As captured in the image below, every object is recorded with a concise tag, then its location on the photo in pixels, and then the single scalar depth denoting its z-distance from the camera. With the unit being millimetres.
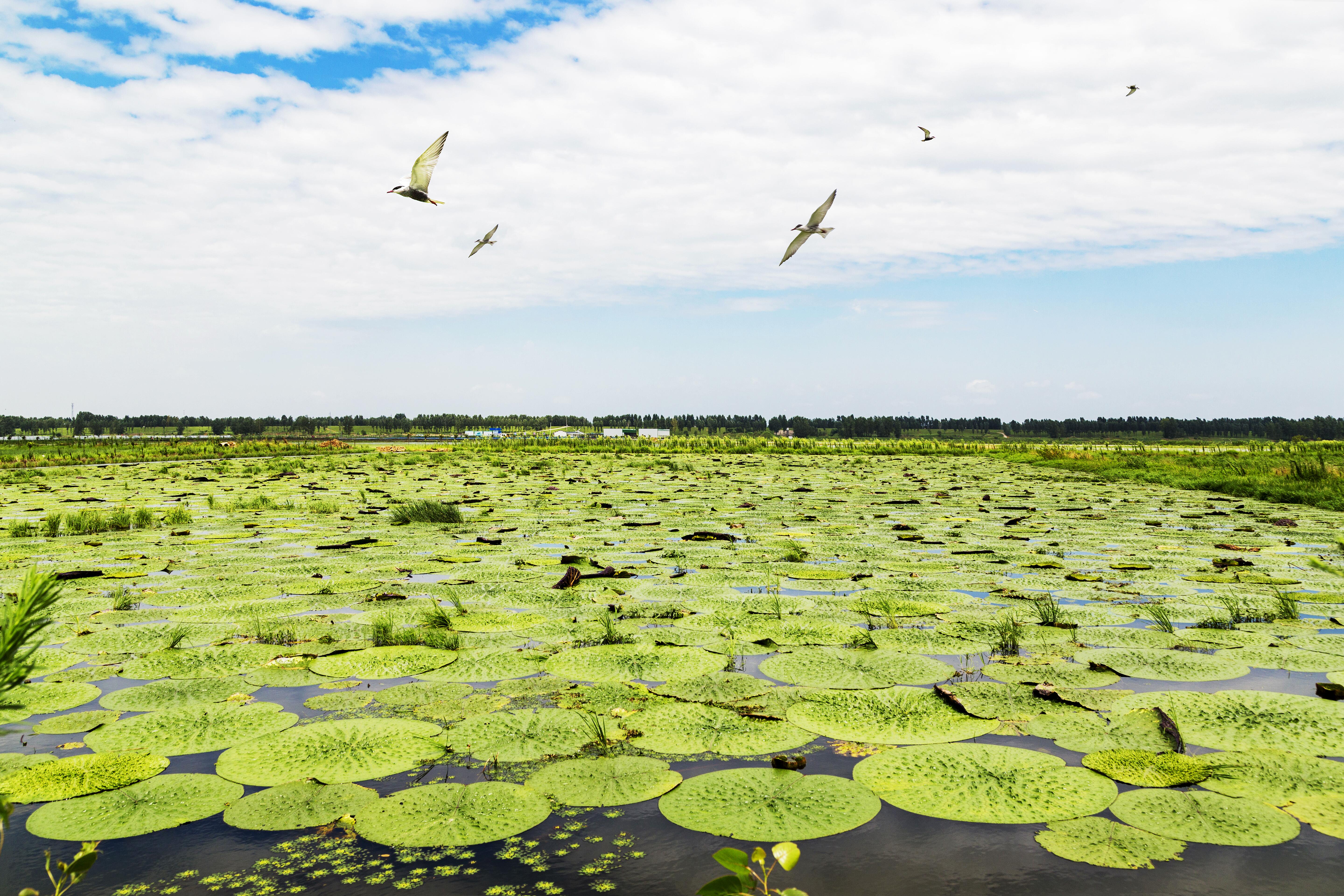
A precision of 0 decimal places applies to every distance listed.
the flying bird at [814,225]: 9484
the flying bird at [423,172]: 7910
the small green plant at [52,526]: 10797
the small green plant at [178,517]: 12195
